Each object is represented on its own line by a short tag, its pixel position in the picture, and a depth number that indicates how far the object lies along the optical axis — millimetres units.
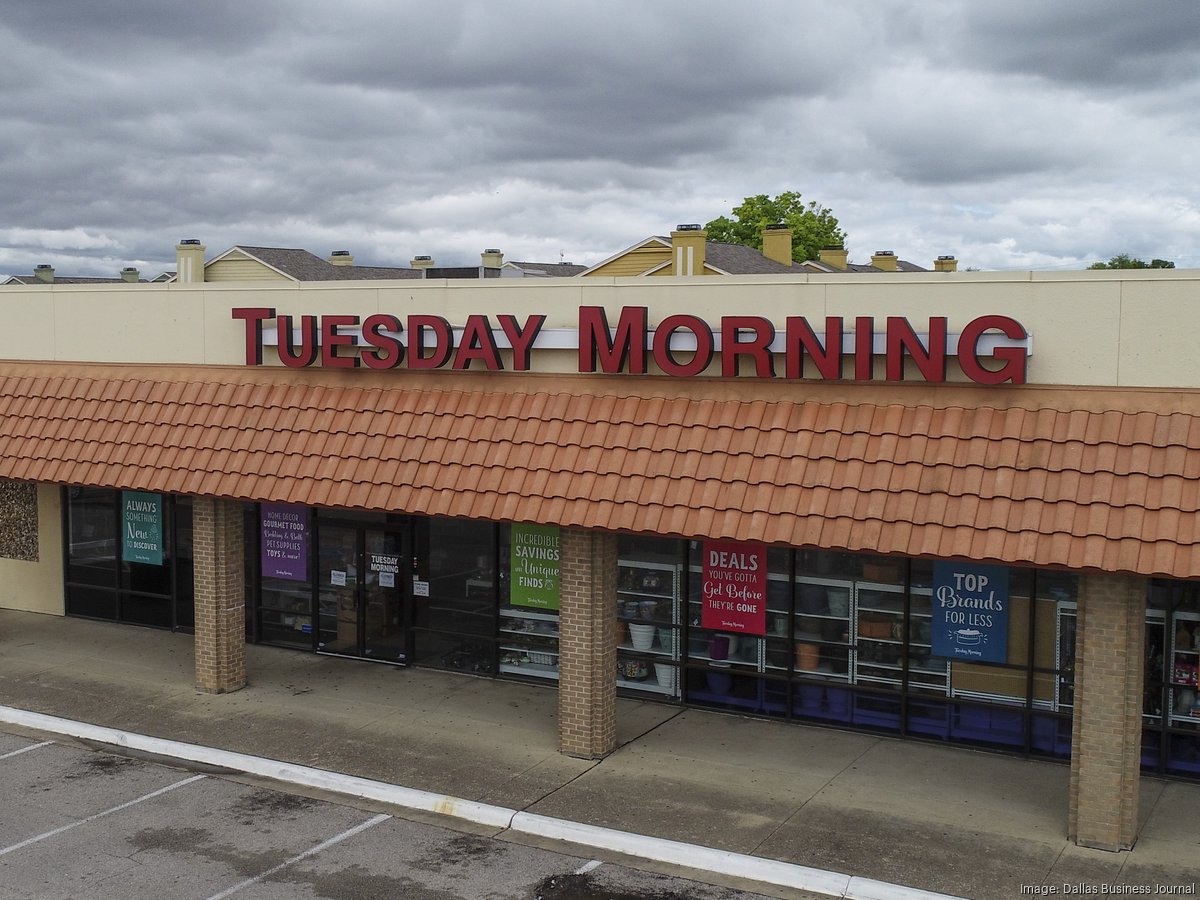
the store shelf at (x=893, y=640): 16078
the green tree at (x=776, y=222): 71625
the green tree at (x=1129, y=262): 84125
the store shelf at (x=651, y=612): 17609
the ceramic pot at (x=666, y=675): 17734
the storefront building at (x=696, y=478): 12836
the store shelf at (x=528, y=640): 18594
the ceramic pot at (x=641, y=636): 17828
